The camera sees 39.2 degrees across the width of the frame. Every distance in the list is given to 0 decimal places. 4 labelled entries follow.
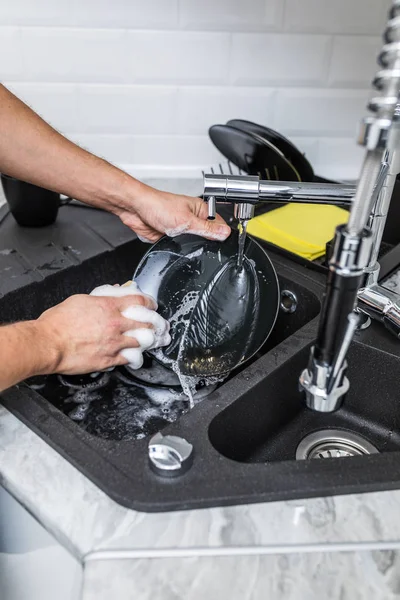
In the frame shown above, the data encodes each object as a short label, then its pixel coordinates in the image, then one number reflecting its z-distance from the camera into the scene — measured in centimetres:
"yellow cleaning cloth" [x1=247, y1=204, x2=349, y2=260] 93
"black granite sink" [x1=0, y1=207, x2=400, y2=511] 52
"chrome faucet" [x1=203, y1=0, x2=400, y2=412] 39
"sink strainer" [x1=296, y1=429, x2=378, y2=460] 75
